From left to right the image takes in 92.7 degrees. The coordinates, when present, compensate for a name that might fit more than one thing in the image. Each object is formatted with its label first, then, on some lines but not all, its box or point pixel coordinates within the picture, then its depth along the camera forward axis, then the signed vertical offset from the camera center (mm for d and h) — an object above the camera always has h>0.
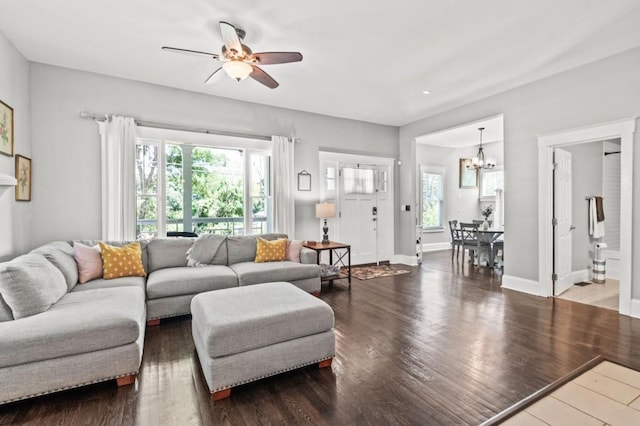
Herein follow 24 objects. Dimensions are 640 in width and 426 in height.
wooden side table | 4634 -558
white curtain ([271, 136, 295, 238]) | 5090 +428
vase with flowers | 6523 -228
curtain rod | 3934 +1227
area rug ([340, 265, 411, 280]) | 5465 -1141
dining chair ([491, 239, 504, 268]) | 6024 -722
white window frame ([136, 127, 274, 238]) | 4379 +1028
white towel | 4833 -195
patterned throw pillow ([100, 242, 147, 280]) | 3318 -563
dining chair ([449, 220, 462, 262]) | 6560 -550
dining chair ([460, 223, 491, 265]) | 5957 -601
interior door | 4215 -127
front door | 6164 +1
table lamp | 5137 -15
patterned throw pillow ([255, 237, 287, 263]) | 4250 -559
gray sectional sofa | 1880 -777
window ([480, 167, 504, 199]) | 8562 +835
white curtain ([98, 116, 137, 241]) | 3965 +446
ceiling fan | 2787 +1451
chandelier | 6795 +1118
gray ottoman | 1979 -865
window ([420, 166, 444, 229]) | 8438 +368
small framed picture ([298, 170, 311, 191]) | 5520 +553
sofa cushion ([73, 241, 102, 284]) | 3160 -534
